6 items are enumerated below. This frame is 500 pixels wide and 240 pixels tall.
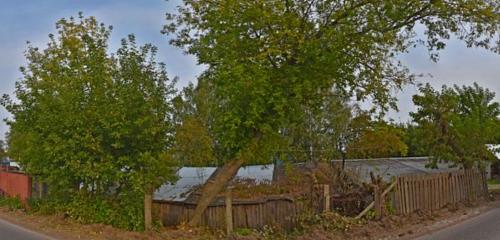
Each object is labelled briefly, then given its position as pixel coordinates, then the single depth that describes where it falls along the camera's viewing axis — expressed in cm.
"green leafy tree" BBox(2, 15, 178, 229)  1348
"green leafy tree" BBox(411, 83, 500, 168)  2364
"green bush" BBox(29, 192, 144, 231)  1367
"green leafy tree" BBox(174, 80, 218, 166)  1499
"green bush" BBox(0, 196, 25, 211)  1917
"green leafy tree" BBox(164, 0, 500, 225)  1290
